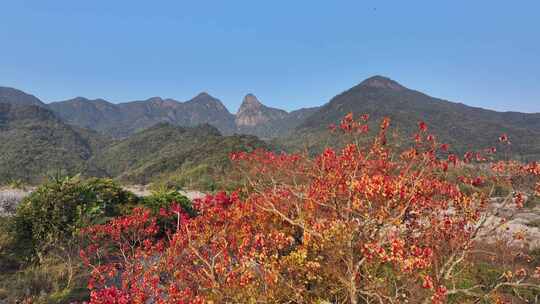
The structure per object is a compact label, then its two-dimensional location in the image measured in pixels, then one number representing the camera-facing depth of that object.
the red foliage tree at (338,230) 5.75
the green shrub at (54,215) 12.04
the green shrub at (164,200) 16.75
